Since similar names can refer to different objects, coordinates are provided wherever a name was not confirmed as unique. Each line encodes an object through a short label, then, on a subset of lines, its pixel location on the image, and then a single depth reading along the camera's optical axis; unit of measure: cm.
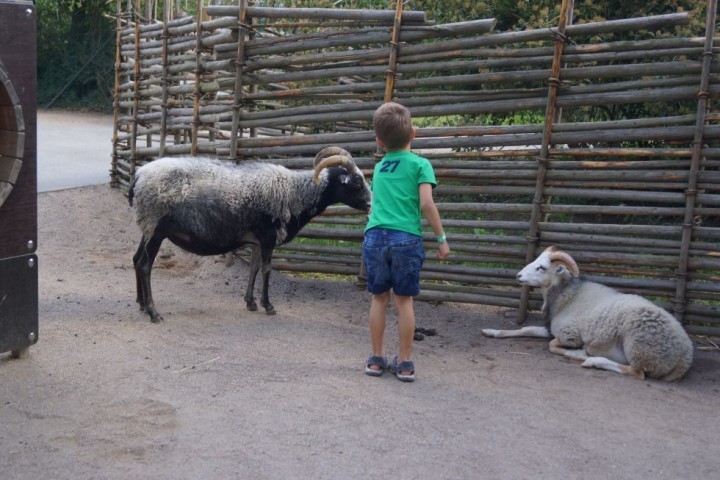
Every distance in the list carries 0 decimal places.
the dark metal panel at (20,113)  468
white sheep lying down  519
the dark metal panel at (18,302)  478
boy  471
